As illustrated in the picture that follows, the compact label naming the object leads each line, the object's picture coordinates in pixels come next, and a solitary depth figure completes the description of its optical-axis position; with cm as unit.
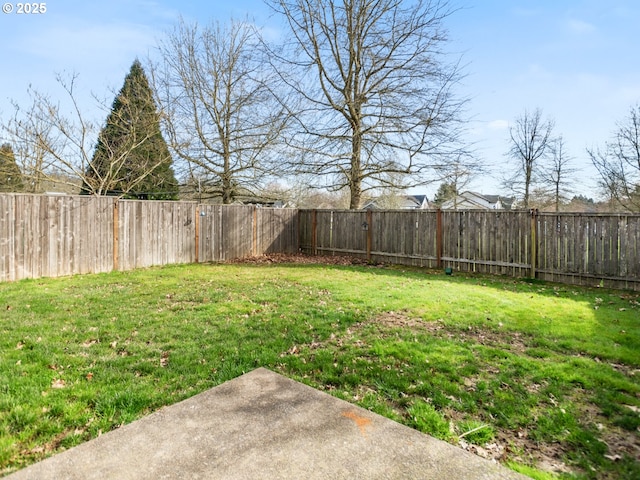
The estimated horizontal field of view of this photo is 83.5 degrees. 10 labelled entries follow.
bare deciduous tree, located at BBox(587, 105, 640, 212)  1552
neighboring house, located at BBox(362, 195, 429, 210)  2600
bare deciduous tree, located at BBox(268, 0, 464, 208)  1180
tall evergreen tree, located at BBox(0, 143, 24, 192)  1142
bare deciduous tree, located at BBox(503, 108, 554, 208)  2150
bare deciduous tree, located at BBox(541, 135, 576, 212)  2127
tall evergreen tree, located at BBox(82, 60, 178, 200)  1255
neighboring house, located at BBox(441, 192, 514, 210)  2619
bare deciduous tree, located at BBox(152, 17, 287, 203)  1461
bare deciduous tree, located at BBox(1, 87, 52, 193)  1057
